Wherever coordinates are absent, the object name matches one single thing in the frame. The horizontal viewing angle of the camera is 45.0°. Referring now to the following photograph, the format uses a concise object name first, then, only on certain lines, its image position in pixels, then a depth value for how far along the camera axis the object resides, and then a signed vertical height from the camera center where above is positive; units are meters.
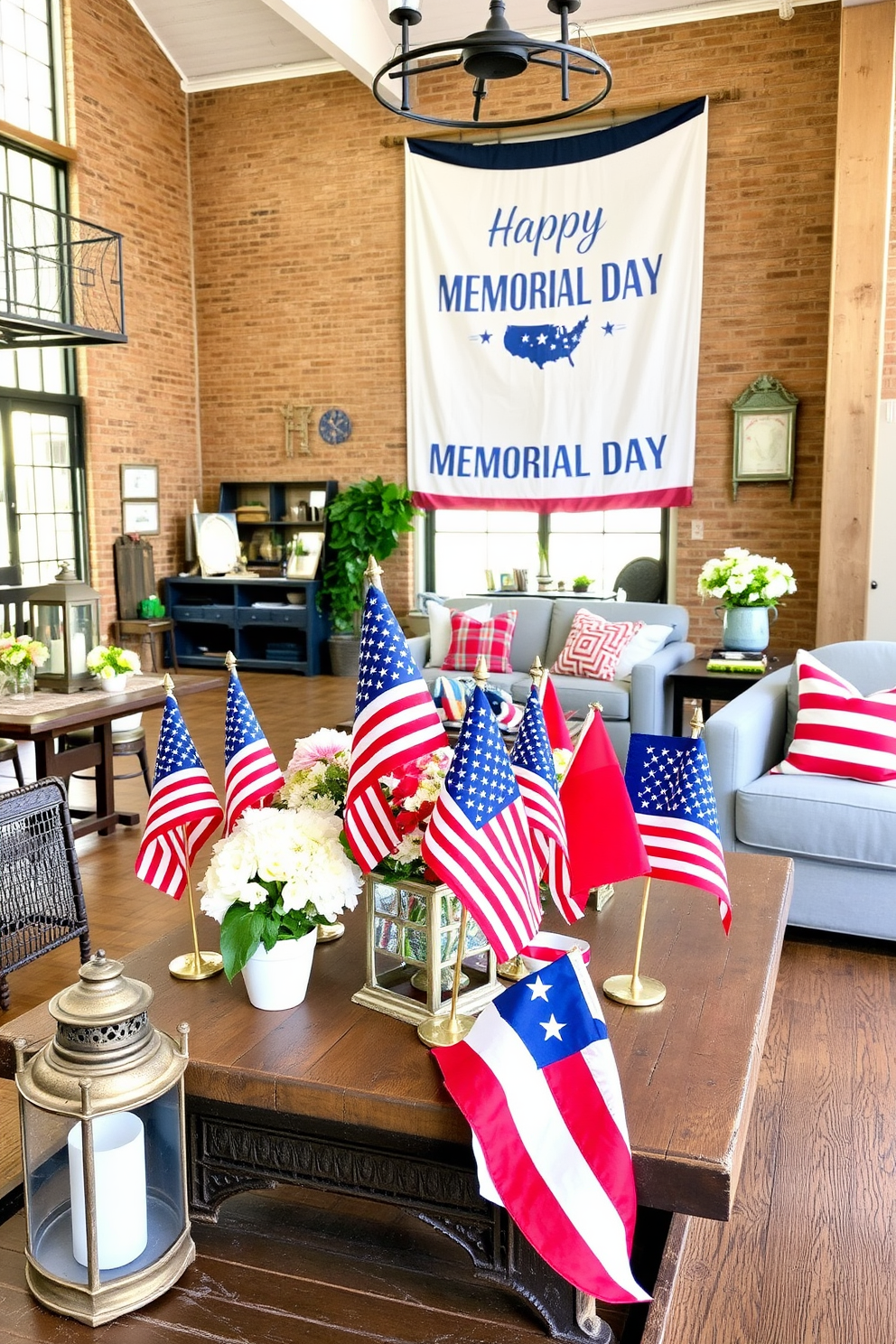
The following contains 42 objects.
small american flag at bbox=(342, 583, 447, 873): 1.65 -0.30
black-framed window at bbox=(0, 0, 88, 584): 8.04 +1.10
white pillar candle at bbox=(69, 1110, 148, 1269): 1.38 -0.84
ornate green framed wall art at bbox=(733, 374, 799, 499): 7.84 +0.74
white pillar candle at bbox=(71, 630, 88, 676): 4.62 -0.51
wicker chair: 2.82 -0.91
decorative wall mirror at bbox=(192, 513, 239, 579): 9.69 -0.09
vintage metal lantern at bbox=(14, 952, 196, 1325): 1.34 -0.81
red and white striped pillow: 3.67 -0.68
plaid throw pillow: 6.48 -0.66
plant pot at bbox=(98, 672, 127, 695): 4.57 -0.63
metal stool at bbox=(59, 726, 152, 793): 4.97 -0.96
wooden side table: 5.27 -0.73
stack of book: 5.33 -0.63
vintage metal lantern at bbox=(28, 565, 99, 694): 4.53 -0.39
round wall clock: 9.48 +0.94
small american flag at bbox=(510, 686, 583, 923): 1.79 -0.43
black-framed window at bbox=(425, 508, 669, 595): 8.66 -0.08
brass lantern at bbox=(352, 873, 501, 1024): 1.66 -0.67
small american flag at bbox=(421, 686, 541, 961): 1.50 -0.42
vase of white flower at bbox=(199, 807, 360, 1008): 1.65 -0.54
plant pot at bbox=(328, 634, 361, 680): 9.27 -1.01
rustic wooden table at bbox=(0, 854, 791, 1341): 1.42 -0.77
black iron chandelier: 2.68 +1.23
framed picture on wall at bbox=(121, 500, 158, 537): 9.25 +0.14
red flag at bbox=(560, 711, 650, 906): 1.75 -0.48
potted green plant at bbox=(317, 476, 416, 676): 8.97 -0.08
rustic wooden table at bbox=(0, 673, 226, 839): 4.00 -0.71
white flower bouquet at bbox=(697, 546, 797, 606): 5.49 -0.23
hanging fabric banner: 8.07 +1.69
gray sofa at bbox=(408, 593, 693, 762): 5.84 -0.73
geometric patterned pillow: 6.19 -0.65
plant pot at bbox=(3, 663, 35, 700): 4.43 -0.61
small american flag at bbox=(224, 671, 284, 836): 1.98 -0.42
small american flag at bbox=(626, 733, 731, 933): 1.82 -0.48
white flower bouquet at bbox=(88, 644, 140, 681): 4.57 -0.54
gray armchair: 3.47 -0.95
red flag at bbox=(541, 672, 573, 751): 2.36 -0.41
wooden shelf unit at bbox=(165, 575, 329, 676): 9.33 -0.78
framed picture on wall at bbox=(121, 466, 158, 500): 9.19 +0.43
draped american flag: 1.36 -0.76
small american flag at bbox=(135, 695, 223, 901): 1.96 -0.51
